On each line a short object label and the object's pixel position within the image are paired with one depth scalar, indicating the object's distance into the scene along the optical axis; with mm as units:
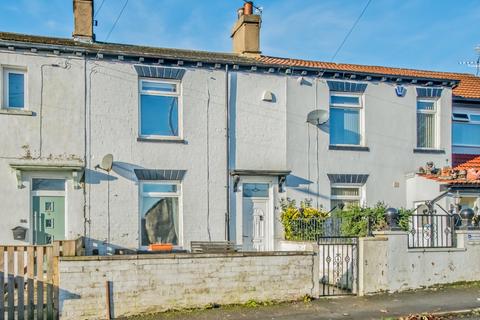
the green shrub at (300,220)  14234
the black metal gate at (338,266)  11812
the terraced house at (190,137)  13516
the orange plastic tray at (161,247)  13383
